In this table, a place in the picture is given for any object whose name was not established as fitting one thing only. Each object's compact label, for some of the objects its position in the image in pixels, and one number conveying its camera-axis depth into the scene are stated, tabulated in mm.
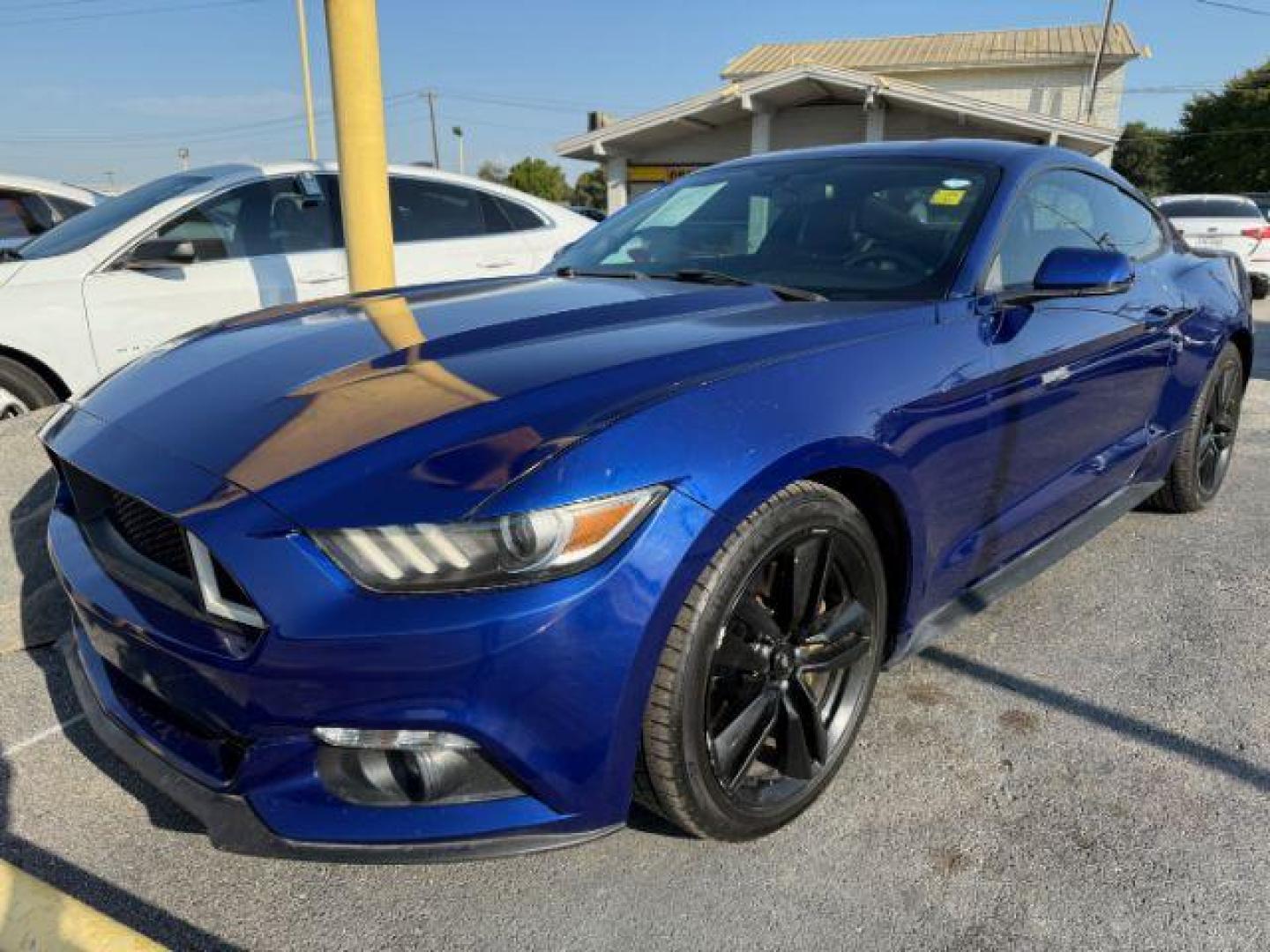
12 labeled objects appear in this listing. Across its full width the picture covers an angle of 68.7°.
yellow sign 19703
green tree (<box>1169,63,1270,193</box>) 44406
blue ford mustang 1552
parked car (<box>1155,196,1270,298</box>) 13117
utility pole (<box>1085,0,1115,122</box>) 25312
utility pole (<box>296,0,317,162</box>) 28906
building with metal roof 16484
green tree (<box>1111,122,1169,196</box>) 54344
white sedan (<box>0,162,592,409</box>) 4520
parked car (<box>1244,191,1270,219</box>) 25780
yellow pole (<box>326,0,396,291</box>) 4211
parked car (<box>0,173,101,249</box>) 7254
